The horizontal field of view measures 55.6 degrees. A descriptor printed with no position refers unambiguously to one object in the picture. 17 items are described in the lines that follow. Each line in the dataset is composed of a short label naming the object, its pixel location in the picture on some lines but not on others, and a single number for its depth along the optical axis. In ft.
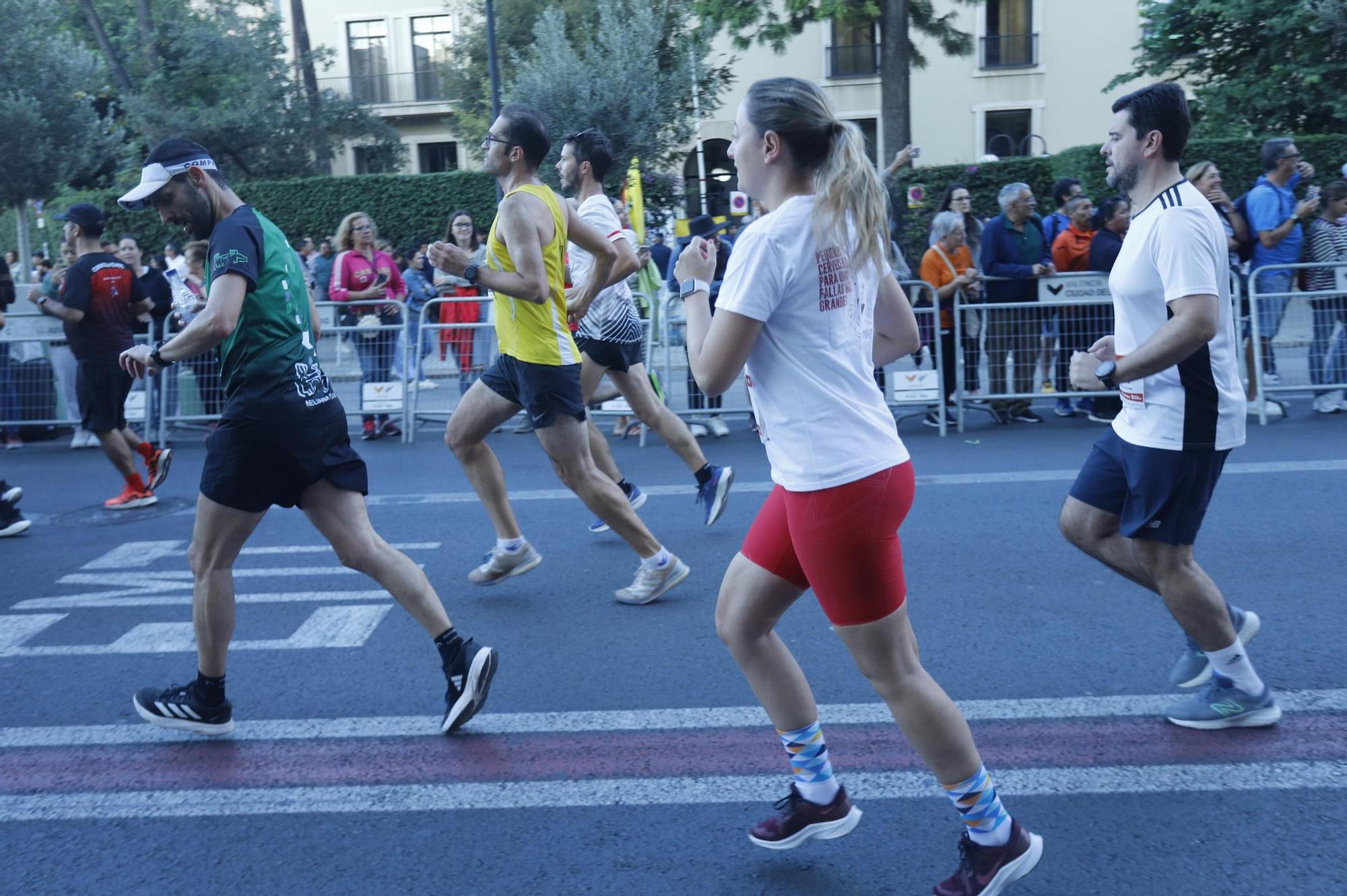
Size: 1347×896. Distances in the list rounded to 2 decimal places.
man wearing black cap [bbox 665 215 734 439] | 33.16
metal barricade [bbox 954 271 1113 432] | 33.30
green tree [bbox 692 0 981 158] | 73.97
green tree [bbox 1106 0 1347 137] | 70.79
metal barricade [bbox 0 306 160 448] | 36.27
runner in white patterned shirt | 19.77
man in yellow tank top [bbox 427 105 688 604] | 16.33
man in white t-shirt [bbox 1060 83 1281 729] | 11.23
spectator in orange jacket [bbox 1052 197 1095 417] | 33.35
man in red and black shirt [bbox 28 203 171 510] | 26.45
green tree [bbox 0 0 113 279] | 79.30
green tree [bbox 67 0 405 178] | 93.35
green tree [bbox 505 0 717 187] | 82.69
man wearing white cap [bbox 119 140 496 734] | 12.64
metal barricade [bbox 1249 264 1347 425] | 31.96
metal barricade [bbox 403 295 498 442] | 35.68
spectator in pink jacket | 36.26
